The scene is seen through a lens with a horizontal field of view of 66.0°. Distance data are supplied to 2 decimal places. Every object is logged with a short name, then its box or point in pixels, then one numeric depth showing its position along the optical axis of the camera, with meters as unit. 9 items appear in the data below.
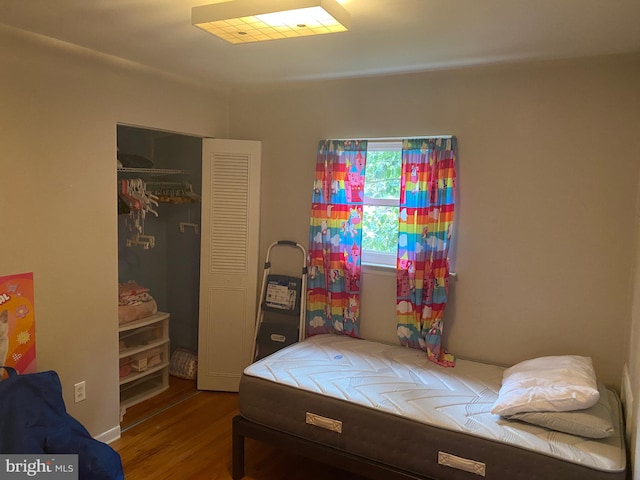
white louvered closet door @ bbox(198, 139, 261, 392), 3.67
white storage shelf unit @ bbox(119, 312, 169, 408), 3.57
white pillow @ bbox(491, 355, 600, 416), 2.18
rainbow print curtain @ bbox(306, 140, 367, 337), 3.35
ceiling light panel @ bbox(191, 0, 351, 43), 1.80
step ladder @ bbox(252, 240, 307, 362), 3.62
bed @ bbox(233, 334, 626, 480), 2.09
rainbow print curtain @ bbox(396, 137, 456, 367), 3.04
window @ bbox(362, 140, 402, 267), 3.34
